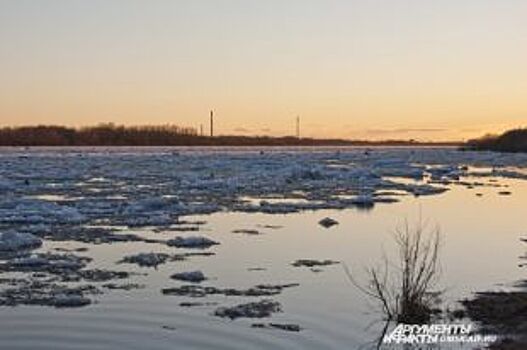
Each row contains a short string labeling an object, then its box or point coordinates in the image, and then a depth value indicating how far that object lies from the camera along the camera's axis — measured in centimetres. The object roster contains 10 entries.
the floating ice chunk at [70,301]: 898
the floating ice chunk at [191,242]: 1348
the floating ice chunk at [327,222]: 1694
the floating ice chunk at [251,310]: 855
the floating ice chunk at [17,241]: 1292
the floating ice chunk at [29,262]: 1133
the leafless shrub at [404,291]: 841
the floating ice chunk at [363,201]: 2210
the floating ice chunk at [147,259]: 1162
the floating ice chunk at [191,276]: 1042
